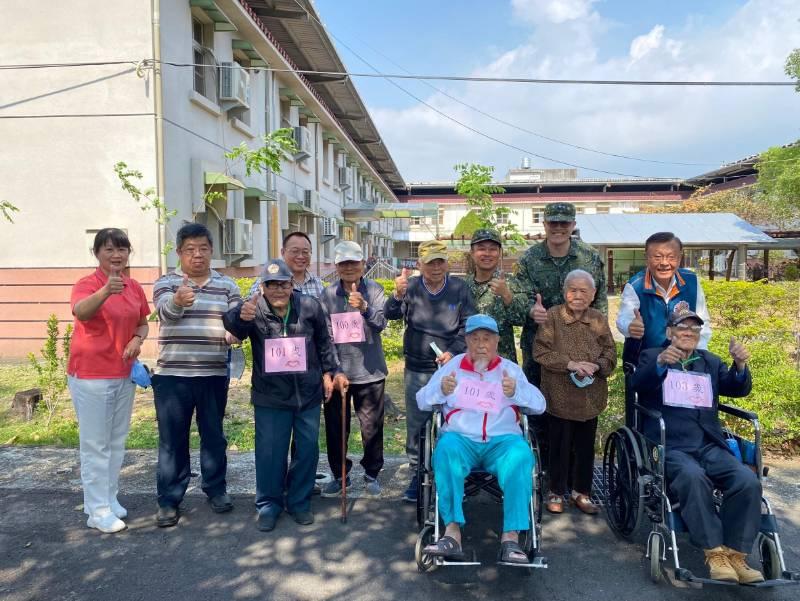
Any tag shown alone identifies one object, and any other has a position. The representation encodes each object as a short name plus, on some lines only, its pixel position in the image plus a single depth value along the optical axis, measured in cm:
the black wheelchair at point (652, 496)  263
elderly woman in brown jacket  343
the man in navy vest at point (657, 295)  340
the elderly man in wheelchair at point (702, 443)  264
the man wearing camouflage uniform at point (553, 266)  375
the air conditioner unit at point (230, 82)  959
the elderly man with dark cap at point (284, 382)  328
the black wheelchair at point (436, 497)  273
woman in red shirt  315
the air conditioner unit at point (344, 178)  2144
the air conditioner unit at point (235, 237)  982
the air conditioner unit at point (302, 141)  1457
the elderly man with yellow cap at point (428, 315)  360
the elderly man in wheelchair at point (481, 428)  278
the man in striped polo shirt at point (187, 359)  330
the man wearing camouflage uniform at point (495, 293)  365
